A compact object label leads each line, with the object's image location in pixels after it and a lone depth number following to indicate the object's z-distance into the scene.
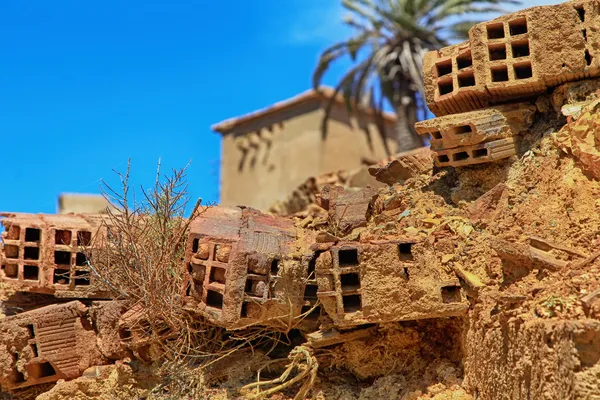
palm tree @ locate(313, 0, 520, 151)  17.62
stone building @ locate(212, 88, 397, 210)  20.28
